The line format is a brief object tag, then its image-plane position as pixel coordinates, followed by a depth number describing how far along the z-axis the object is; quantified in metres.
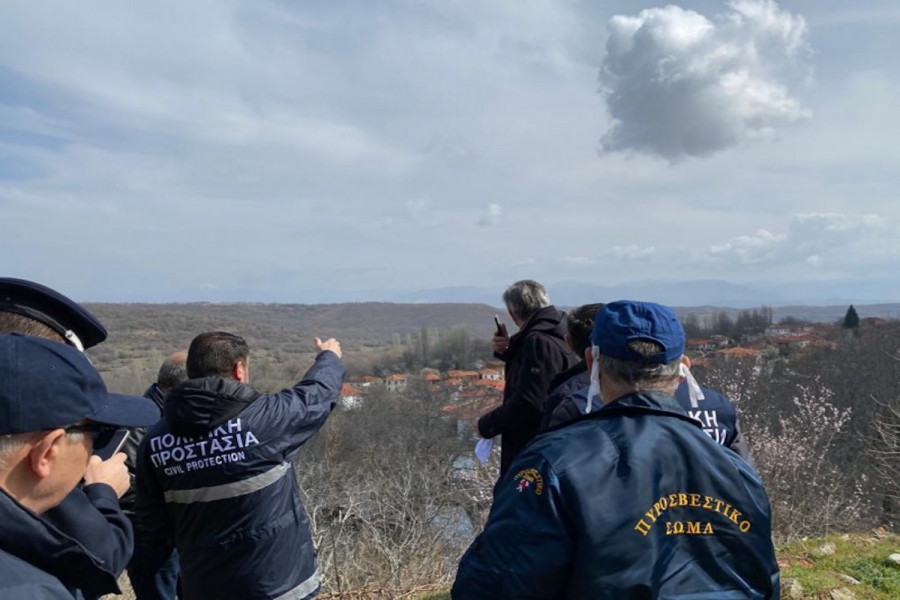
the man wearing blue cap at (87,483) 1.81
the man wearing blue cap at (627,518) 1.61
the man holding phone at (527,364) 4.11
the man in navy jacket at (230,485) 2.90
